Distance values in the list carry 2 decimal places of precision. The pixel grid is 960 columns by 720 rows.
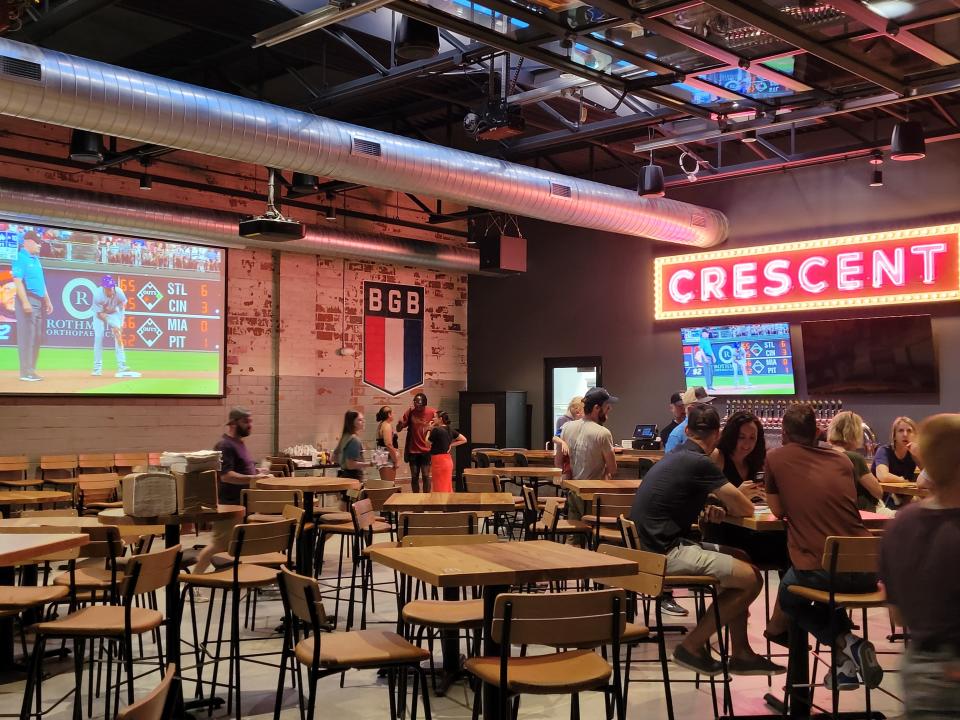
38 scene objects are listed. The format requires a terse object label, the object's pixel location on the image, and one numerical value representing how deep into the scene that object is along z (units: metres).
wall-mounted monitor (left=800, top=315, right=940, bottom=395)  10.82
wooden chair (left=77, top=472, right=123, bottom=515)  8.20
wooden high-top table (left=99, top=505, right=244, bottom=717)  4.46
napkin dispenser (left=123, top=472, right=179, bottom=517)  4.89
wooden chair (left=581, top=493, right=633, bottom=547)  6.16
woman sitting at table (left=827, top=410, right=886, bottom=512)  5.39
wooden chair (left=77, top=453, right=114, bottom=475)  11.15
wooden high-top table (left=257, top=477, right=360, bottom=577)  6.62
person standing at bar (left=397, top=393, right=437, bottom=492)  11.88
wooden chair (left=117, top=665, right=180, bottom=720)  1.90
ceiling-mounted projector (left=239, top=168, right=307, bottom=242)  8.98
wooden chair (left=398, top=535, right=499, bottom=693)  4.02
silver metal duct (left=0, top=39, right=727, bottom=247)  6.96
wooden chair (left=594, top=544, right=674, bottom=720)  3.91
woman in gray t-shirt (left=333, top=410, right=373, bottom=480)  8.98
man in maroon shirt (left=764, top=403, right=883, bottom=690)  4.32
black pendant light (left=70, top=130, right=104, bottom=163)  9.56
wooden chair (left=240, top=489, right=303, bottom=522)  6.60
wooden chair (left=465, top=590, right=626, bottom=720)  3.24
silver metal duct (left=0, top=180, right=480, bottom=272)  10.30
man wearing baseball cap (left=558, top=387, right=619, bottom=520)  7.41
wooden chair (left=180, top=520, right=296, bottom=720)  4.61
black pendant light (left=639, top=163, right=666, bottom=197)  9.91
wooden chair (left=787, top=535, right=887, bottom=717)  4.14
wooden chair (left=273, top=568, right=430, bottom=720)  3.51
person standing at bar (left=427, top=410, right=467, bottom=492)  11.52
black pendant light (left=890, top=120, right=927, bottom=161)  8.77
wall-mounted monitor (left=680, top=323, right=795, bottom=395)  11.94
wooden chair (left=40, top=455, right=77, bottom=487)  10.95
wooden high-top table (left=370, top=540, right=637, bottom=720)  3.52
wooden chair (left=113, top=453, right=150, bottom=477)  11.46
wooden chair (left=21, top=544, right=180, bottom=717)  3.91
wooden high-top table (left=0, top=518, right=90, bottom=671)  3.48
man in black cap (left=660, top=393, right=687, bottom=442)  9.18
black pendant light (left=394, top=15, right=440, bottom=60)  6.87
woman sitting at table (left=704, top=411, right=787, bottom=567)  5.45
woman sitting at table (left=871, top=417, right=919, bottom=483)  7.59
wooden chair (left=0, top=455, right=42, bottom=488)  10.59
